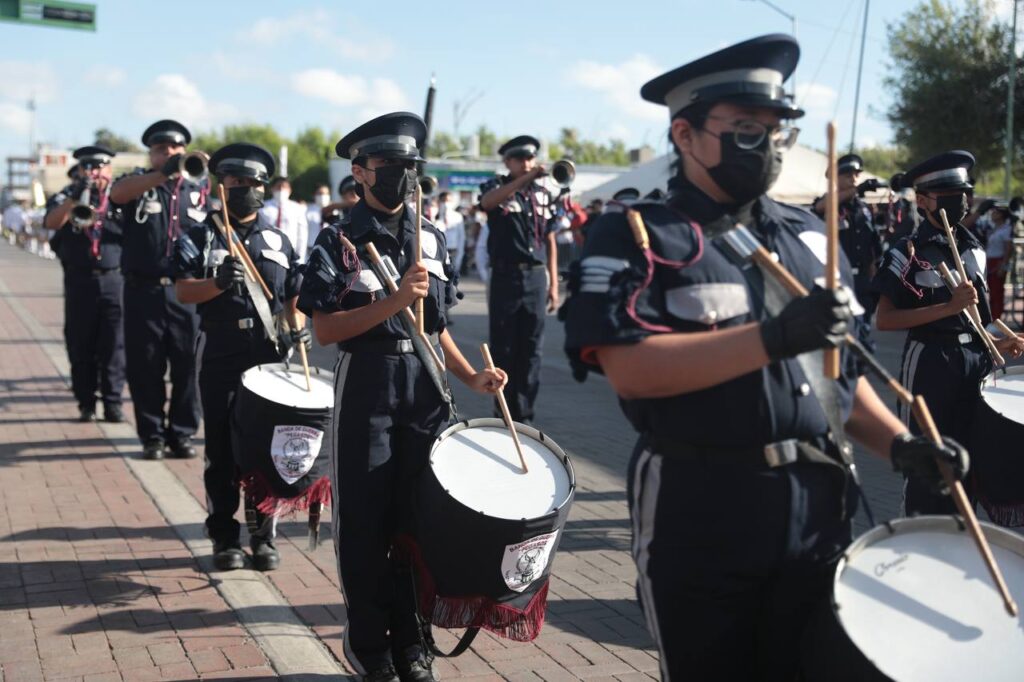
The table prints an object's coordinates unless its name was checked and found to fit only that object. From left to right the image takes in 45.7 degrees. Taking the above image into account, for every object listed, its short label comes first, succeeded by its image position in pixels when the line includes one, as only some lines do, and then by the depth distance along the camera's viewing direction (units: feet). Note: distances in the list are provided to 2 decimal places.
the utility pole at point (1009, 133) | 85.53
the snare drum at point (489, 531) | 13.35
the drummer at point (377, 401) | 14.73
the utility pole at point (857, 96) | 79.49
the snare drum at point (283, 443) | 18.89
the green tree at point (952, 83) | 107.65
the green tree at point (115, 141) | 411.95
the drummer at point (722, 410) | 9.15
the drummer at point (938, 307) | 19.27
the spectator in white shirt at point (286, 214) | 52.19
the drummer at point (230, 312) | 20.72
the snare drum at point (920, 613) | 8.00
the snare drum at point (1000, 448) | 17.31
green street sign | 82.64
